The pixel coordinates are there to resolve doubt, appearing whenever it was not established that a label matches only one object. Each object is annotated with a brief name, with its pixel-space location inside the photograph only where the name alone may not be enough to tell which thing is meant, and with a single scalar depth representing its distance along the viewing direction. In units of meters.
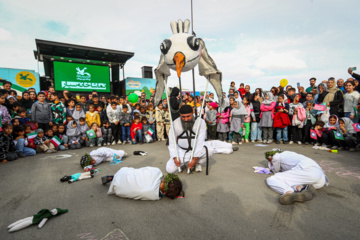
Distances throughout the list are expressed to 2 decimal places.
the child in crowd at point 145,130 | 7.25
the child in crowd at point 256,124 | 6.86
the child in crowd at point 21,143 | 5.08
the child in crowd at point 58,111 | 6.40
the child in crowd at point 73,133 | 6.35
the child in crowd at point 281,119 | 6.34
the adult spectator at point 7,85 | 5.95
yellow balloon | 8.41
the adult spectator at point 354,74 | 5.87
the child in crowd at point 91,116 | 6.78
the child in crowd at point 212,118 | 7.15
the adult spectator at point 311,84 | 7.12
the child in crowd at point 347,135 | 5.05
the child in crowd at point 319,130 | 5.64
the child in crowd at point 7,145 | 4.54
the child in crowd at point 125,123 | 7.05
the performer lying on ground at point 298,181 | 2.38
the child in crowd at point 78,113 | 6.70
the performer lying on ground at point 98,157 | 3.89
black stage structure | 13.69
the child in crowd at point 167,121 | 7.53
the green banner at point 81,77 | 13.80
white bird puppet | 3.13
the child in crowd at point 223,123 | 6.93
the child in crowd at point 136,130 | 7.08
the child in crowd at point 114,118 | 6.96
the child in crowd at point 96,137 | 6.61
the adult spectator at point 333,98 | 5.77
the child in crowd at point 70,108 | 6.71
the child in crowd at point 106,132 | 6.87
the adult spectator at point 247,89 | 7.88
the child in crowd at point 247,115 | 6.75
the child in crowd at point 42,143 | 5.53
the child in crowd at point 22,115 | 5.53
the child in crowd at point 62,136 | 6.19
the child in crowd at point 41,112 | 5.86
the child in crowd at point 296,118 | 6.16
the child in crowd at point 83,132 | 6.56
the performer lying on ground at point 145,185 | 2.48
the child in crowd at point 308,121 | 6.13
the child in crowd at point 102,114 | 7.09
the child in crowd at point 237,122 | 6.65
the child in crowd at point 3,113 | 5.01
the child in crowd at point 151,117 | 7.63
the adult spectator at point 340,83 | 6.80
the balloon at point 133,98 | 8.95
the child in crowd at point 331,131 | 5.38
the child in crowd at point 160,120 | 7.54
